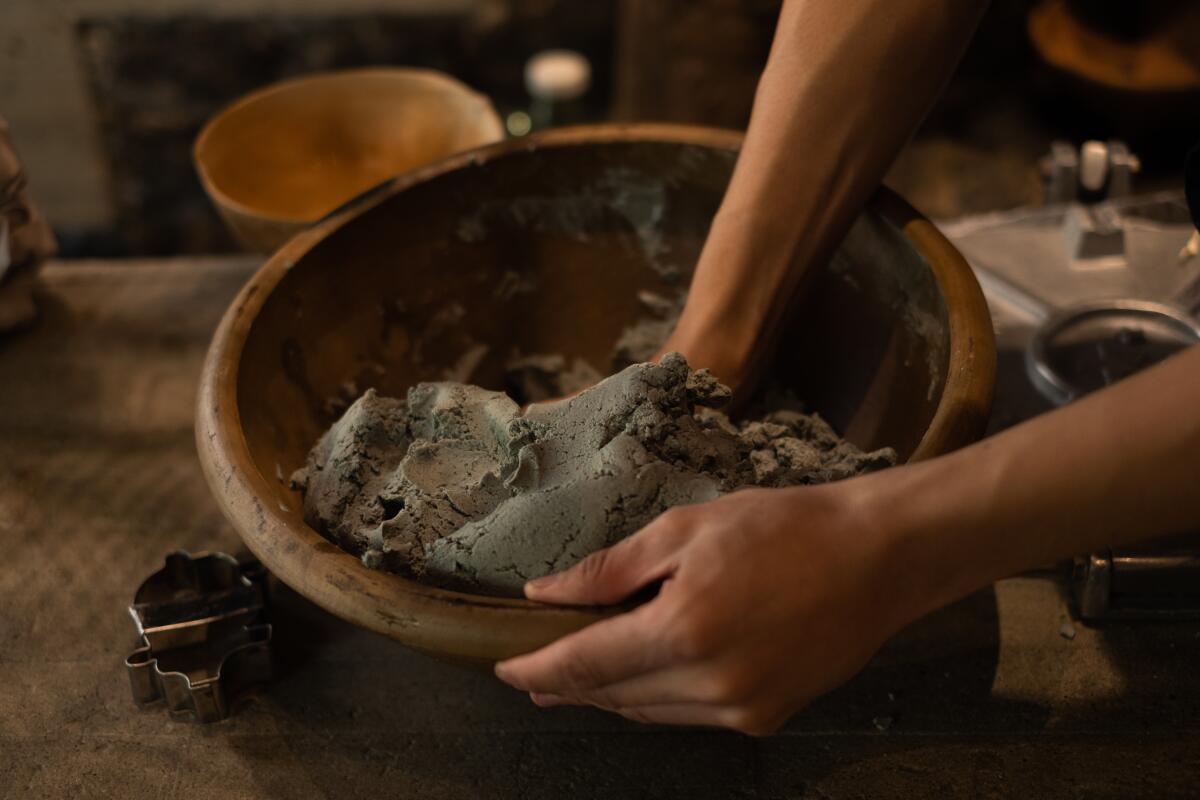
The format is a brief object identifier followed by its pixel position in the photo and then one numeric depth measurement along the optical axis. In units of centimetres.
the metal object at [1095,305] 84
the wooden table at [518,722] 76
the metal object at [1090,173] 126
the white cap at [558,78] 225
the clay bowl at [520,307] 71
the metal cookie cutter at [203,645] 80
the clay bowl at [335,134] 129
